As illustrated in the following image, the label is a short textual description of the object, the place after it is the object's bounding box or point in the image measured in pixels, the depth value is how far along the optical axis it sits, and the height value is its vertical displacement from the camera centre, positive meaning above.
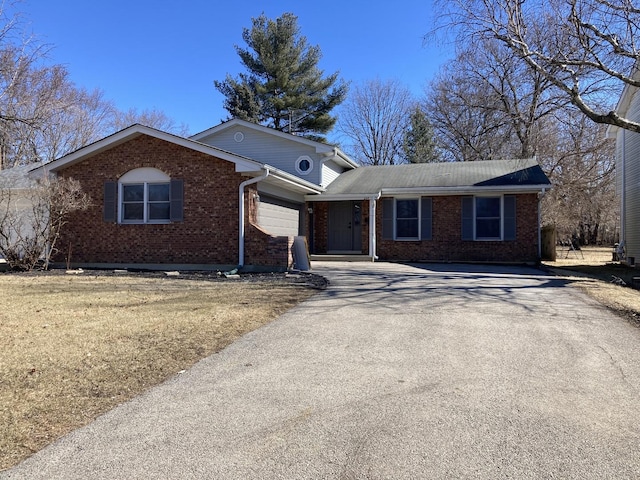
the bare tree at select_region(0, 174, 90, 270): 12.11 +0.71
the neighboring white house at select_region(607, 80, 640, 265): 16.56 +2.74
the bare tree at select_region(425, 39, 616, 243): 26.20 +6.12
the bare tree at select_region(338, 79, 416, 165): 36.88 +8.28
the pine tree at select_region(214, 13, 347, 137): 31.39 +11.04
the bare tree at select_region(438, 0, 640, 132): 9.84 +4.58
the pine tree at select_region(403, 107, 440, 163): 35.69 +8.35
